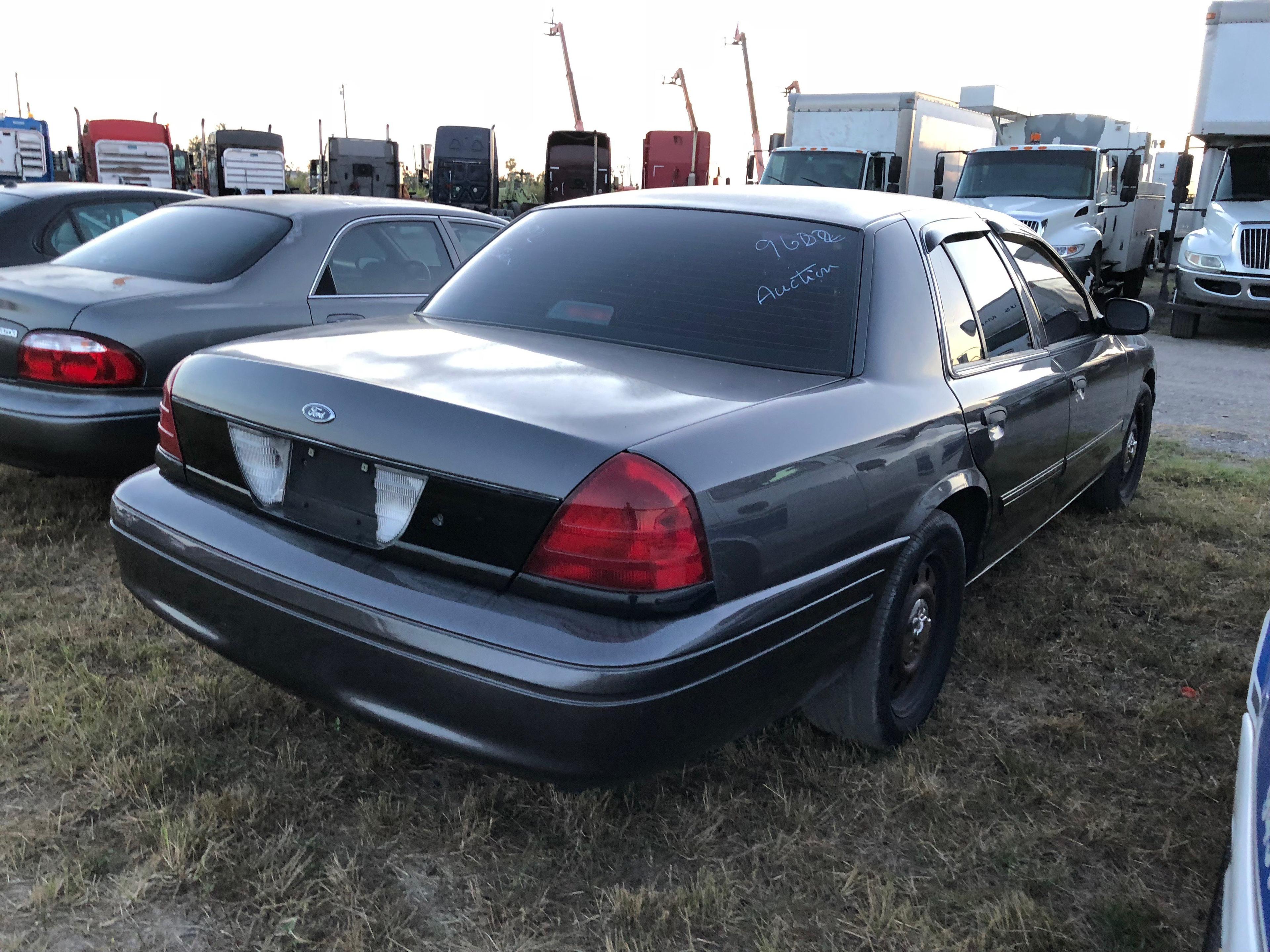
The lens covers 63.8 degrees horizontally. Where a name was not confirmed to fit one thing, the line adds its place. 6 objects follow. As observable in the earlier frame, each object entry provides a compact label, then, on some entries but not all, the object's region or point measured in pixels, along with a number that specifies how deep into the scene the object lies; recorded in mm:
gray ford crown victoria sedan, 1935
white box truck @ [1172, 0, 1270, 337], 12164
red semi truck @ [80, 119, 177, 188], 21703
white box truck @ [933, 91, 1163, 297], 13180
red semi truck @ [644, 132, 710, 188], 23734
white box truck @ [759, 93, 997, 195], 15203
